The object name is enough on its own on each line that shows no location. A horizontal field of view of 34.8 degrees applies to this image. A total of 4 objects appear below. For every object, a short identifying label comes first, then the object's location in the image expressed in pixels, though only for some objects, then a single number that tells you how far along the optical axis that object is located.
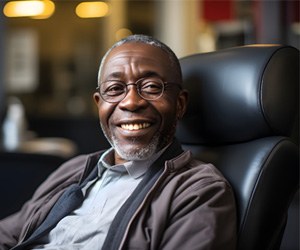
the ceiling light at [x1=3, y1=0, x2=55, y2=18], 4.98
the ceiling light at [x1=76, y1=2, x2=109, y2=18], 6.40
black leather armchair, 1.28
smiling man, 1.19
